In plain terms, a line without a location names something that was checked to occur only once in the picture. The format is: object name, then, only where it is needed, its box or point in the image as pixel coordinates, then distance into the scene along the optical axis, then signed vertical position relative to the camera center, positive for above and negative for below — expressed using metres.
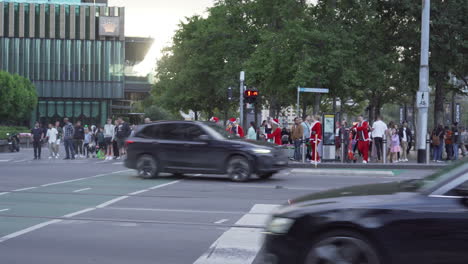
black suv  15.80 -0.71
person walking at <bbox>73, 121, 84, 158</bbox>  28.16 -0.61
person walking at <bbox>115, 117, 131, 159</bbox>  26.16 -0.28
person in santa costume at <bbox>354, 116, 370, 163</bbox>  22.95 -0.39
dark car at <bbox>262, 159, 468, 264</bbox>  4.80 -0.81
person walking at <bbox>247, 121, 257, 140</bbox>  24.31 -0.28
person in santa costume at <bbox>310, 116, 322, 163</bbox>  22.45 -0.24
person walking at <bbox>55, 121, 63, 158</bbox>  28.91 -1.01
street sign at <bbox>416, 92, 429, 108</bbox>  21.73 +1.03
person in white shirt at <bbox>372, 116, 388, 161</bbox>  23.00 -0.18
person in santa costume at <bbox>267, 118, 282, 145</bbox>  24.48 -0.26
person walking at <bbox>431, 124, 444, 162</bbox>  24.84 -0.57
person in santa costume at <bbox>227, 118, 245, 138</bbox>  23.81 -0.12
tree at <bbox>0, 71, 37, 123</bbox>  70.25 +3.06
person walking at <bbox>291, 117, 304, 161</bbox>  22.95 -0.33
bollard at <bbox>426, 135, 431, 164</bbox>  22.23 -0.59
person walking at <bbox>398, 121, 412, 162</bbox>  25.25 -0.40
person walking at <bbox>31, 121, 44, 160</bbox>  28.03 -0.72
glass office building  78.56 +9.64
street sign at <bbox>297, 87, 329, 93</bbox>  23.76 +1.44
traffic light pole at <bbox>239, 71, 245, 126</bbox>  23.57 +1.41
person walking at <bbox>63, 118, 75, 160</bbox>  27.27 -0.64
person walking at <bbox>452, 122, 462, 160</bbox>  25.28 -0.52
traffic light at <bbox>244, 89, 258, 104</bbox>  24.19 +1.22
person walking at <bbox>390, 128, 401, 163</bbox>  23.73 -0.64
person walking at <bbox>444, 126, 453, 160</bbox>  25.38 -0.61
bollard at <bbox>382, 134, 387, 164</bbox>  22.58 -0.76
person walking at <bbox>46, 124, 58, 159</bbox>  28.69 -0.68
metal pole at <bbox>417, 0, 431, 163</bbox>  21.97 +1.78
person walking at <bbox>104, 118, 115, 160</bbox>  27.28 -0.57
